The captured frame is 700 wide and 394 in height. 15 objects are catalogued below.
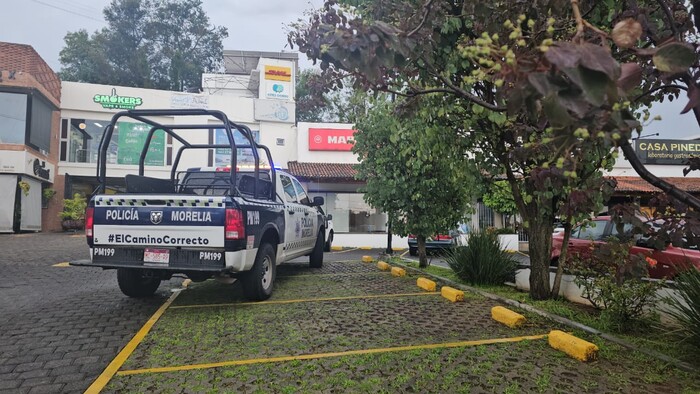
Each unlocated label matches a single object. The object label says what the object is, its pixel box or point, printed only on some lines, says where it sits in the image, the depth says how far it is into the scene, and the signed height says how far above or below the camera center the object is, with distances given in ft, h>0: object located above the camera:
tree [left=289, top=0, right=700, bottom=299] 4.35 +2.20
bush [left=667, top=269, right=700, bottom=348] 11.78 -2.68
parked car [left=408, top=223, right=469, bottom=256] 30.42 -3.30
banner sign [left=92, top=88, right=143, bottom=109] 71.26 +18.01
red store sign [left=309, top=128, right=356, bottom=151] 70.38 +11.76
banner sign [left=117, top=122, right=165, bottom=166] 71.46 +10.70
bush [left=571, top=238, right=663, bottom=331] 11.27 -2.47
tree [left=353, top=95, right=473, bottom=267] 28.58 +1.73
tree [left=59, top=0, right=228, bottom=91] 120.37 +47.11
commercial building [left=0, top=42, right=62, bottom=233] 59.77 +10.70
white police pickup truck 16.81 -0.95
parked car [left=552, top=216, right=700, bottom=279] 22.55 -2.10
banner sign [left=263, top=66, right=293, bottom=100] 79.66 +23.88
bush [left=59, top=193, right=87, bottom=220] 66.90 -0.08
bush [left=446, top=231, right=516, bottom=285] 23.41 -2.75
